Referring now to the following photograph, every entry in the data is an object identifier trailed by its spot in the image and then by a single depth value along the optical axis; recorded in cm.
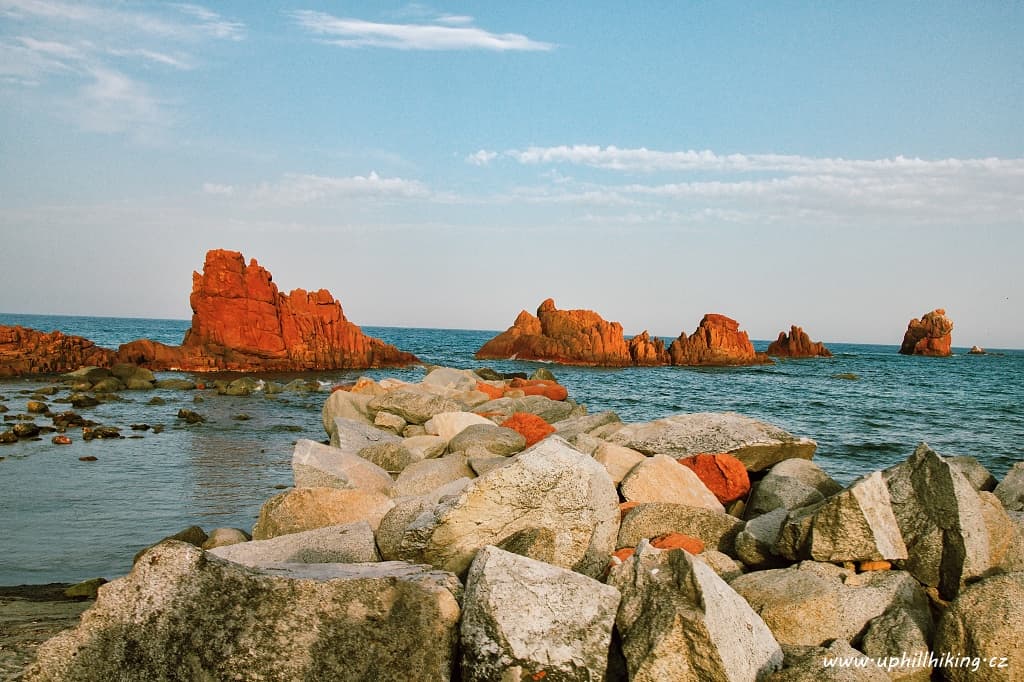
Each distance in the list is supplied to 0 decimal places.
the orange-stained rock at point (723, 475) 973
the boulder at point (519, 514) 559
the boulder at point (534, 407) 1842
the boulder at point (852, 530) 596
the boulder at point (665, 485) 838
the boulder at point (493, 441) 1136
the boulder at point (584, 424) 1367
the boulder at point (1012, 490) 884
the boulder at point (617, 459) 923
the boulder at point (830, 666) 442
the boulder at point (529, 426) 1243
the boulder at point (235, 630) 393
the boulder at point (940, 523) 602
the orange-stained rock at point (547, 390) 2270
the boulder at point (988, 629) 493
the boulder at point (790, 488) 842
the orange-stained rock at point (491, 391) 2219
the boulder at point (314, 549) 582
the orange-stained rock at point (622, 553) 650
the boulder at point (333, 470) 917
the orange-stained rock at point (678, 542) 683
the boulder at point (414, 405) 1641
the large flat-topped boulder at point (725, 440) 1118
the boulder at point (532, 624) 433
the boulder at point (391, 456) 1204
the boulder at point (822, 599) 525
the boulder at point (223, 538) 804
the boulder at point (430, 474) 914
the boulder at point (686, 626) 436
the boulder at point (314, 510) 693
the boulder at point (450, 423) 1359
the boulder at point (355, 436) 1324
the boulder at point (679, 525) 725
